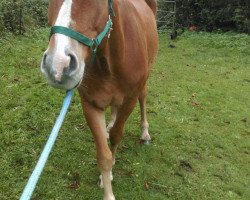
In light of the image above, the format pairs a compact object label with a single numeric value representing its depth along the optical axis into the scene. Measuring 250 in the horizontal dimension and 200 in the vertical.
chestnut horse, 1.29
